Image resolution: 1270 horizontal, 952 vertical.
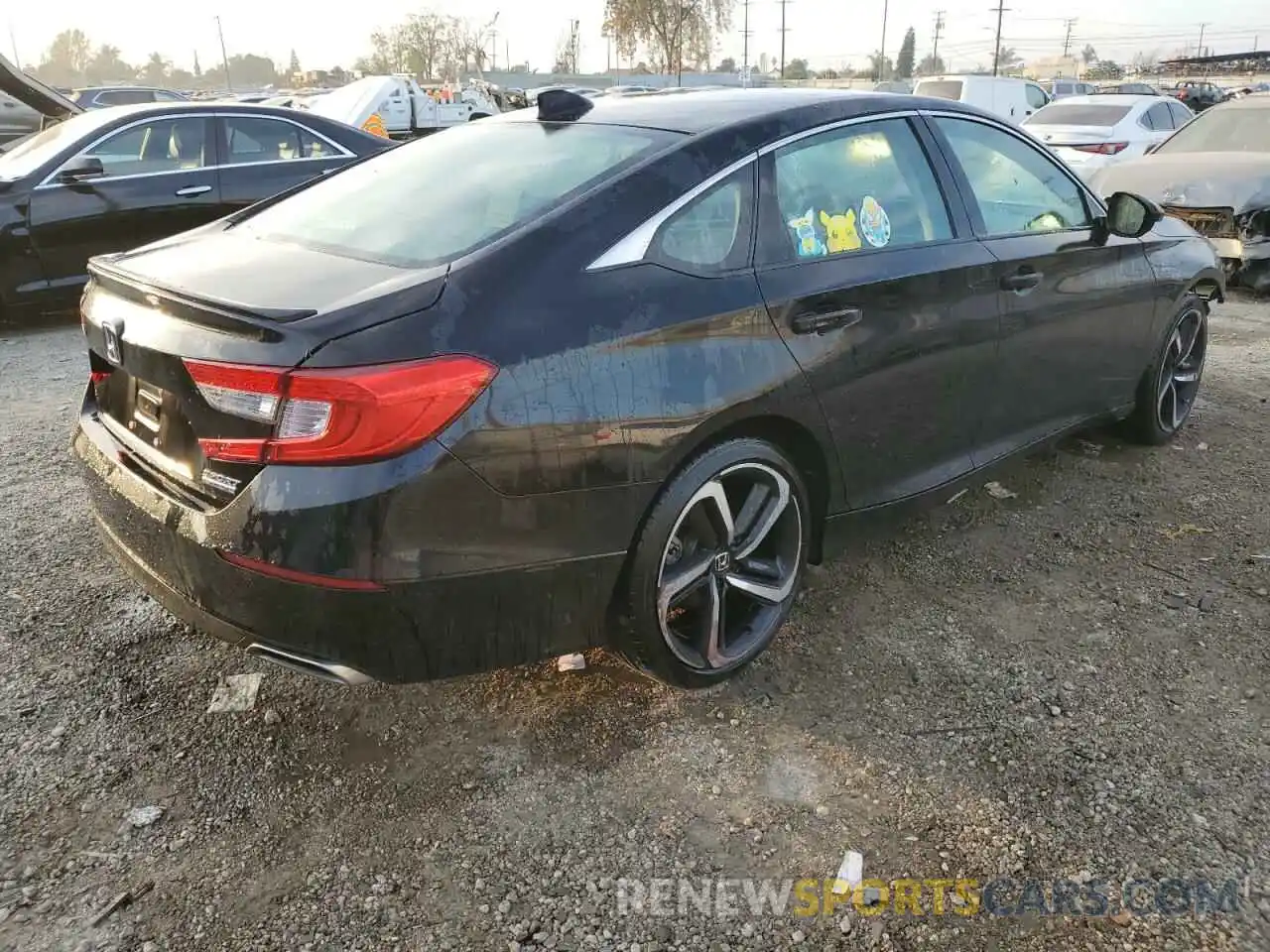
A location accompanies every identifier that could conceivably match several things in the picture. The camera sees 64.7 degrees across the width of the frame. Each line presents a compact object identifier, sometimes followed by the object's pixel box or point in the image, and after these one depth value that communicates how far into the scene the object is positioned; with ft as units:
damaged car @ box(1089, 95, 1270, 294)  26.09
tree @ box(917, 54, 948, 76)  373.32
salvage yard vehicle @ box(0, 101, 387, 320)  22.16
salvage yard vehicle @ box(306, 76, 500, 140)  54.95
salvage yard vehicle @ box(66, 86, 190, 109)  72.69
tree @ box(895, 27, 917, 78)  366.84
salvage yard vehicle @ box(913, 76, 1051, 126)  64.49
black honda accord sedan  6.88
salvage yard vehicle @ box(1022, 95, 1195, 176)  39.42
